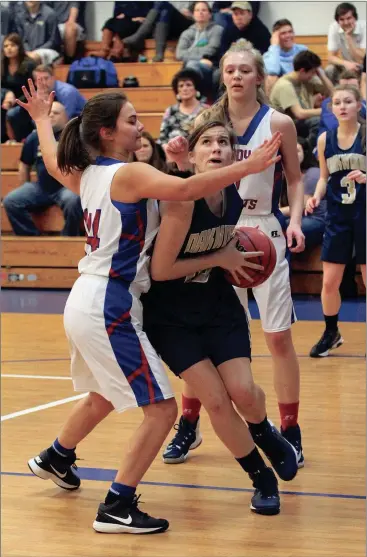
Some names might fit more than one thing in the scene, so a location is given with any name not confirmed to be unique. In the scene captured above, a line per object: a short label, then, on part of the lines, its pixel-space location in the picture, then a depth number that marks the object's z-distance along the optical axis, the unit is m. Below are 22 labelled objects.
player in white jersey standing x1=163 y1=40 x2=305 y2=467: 5.89
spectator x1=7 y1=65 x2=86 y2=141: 14.45
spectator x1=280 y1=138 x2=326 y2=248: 12.87
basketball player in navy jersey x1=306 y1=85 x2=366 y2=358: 9.37
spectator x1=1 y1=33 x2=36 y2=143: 16.12
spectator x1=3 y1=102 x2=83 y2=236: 14.19
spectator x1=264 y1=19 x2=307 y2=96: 15.40
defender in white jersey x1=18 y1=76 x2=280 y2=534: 4.77
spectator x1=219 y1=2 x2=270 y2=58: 16.27
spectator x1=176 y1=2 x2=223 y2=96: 16.44
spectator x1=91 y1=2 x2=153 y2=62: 17.79
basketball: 5.06
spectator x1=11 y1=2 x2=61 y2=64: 18.07
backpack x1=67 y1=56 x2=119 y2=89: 16.72
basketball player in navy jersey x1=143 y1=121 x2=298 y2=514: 4.90
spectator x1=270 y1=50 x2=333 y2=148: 14.19
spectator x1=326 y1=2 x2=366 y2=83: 15.08
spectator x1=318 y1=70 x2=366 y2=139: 12.57
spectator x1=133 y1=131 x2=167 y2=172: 11.06
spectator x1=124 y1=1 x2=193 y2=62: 17.55
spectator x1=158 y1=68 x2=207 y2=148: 14.00
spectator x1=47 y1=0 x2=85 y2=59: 18.10
